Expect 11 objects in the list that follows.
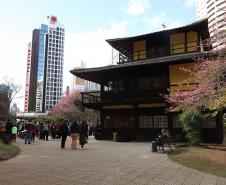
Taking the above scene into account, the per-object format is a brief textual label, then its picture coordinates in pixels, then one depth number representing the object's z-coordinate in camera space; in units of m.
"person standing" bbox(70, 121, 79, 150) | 11.33
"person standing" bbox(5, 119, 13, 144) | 13.31
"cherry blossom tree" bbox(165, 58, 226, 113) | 9.89
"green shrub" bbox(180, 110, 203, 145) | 13.27
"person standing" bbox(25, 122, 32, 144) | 14.00
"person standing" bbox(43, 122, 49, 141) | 17.45
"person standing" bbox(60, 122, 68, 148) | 11.56
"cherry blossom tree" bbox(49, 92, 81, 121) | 42.62
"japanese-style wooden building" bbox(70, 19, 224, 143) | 16.72
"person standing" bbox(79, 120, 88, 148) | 11.75
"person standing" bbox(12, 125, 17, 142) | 14.53
